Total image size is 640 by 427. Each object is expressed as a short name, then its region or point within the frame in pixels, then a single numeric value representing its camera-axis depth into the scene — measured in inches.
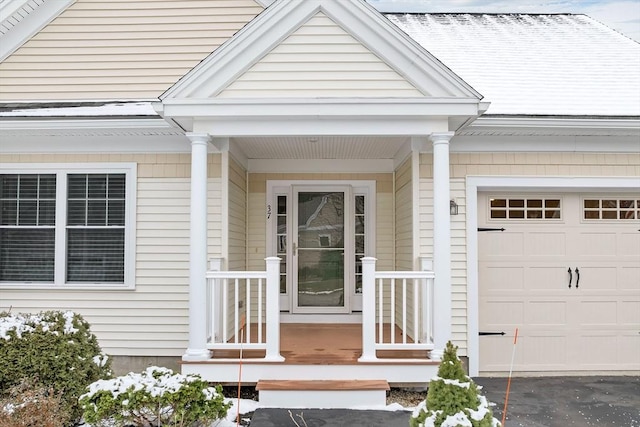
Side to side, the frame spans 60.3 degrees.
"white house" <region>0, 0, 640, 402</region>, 222.8
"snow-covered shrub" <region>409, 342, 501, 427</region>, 138.6
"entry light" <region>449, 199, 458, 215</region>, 260.1
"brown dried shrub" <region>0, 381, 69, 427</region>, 164.5
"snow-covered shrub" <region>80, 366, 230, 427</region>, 172.6
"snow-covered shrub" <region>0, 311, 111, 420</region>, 183.2
